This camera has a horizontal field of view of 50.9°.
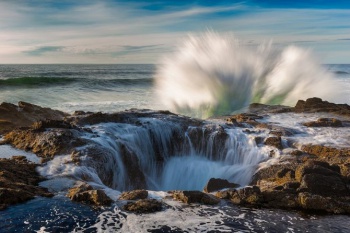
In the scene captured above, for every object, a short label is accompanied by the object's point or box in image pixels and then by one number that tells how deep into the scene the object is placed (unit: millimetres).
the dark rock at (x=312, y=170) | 8148
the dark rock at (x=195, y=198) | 7301
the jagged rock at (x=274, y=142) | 11334
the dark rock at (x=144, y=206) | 6750
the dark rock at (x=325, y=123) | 13869
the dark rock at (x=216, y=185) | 8684
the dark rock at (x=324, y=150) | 10492
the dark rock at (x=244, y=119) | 13906
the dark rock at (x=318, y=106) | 17000
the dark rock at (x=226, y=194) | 7684
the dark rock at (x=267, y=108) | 17530
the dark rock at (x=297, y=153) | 10458
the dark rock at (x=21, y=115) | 14194
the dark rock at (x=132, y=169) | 10549
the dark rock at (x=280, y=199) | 7277
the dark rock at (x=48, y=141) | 9906
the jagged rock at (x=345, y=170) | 8317
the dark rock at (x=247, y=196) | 7402
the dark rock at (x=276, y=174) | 8750
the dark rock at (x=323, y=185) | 7617
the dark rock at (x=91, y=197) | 6953
